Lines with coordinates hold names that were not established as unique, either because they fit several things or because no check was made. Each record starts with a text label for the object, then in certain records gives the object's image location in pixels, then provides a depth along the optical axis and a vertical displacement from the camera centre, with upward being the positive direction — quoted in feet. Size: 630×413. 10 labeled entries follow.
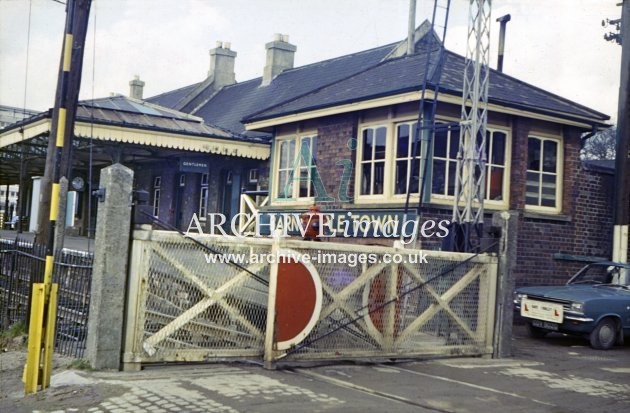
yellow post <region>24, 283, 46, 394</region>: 21.75 -3.78
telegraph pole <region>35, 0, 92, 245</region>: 35.91 +6.01
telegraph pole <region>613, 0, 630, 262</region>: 51.90 +6.40
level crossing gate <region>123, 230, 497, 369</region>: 23.97 -2.38
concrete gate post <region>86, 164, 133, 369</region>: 23.22 -1.54
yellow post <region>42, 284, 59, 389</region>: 21.90 -3.64
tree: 161.48 +26.44
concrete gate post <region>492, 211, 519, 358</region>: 32.68 -1.48
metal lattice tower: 38.86 +5.99
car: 38.63 -3.03
